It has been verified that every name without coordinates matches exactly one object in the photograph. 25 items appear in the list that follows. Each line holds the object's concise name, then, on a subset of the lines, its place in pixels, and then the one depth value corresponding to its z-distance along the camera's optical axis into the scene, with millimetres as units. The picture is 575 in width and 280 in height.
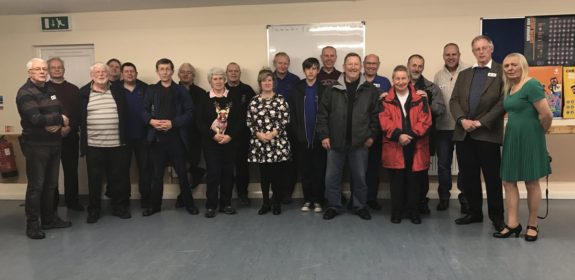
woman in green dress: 3096
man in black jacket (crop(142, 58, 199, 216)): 4082
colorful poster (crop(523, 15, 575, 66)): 4586
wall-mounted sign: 5188
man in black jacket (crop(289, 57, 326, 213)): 4055
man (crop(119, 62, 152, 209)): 4289
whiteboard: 4887
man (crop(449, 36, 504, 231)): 3418
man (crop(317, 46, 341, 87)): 4379
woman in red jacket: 3658
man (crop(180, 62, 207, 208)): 4611
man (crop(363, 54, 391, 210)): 4129
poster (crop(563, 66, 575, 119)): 4613
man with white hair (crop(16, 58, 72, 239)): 3537
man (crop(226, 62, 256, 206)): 4441
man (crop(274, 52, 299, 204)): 4500
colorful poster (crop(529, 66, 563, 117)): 4625
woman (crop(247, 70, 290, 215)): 3963
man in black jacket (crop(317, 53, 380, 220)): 3789
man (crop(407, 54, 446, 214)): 3883
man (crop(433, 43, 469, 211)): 4070
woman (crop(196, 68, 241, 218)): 4066
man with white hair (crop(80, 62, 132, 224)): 3961
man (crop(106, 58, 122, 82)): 4660
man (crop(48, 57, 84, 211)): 4332
